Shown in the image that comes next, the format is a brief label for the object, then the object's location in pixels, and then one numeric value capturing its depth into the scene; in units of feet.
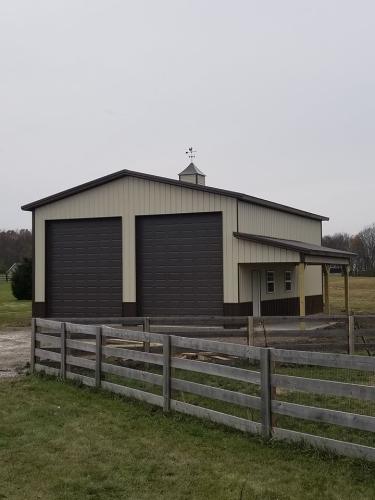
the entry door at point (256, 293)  72.08
